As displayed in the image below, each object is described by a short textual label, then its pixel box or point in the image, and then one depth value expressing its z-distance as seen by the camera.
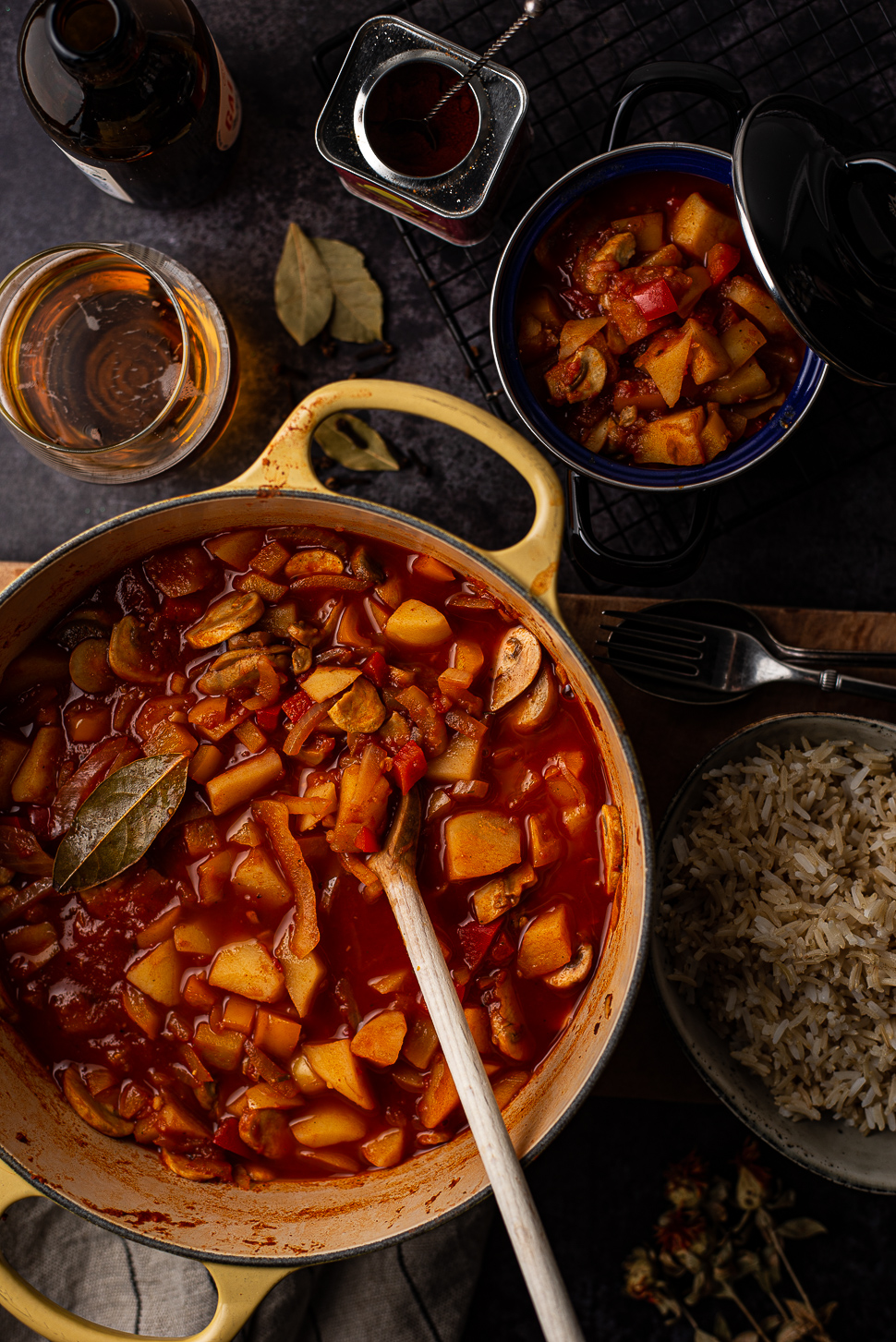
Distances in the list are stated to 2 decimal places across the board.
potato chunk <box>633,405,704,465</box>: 0.72
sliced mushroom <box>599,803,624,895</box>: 0.71
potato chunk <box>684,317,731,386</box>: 0.72
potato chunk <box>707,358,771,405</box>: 0.72
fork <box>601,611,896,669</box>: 0.74
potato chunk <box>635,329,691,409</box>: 0.72
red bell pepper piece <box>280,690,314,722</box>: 0.71
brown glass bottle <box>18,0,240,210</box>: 0.70
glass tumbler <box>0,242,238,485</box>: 0.74
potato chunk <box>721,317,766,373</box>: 0.72
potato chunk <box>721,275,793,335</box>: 0.72
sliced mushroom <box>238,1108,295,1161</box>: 0.70
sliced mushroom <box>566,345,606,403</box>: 0.72
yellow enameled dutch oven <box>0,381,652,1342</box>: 0.67
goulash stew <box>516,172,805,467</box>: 0.72
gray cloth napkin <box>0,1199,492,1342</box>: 0.77
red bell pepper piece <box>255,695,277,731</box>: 0.71
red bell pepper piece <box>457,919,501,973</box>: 0.71
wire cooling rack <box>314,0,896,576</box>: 0.77
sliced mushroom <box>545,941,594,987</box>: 0.71
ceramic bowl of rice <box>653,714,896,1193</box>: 0.72
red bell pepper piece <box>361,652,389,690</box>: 0.71
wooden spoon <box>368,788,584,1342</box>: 0.63
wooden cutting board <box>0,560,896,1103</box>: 0.76
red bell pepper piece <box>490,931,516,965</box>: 0.71
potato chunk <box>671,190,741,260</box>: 0.72
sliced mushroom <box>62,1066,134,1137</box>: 0.71
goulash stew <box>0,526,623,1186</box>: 0.71
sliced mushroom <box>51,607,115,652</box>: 0.73
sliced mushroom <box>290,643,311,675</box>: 0.71
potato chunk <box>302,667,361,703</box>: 0.71
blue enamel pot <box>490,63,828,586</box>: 0.72
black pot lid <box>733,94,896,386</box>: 0.69
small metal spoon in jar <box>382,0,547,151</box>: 0.72
